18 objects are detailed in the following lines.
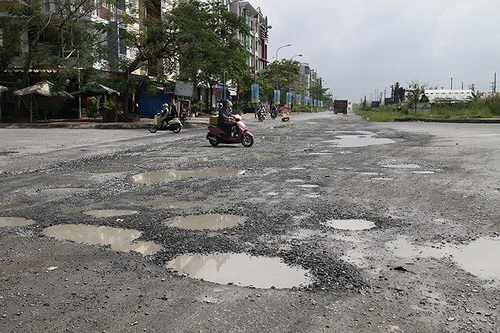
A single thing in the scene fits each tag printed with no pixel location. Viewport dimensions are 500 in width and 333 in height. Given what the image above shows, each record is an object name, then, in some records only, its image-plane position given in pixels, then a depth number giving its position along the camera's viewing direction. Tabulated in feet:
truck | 319.27
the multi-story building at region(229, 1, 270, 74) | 257.96
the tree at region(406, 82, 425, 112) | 154.30
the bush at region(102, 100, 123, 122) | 100.37
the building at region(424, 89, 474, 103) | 211.08
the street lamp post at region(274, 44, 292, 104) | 258.98
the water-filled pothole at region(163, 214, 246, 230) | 16.71
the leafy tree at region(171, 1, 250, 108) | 94.99
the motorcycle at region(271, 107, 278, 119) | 159.00
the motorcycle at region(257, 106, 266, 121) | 138.72
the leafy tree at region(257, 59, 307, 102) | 261.13
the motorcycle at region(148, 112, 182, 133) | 78.43
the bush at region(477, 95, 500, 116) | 124.06
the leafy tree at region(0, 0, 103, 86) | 92.27
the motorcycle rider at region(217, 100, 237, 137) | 50.14
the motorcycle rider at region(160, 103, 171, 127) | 79.30
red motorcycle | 50.42
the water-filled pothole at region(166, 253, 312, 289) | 11.40
